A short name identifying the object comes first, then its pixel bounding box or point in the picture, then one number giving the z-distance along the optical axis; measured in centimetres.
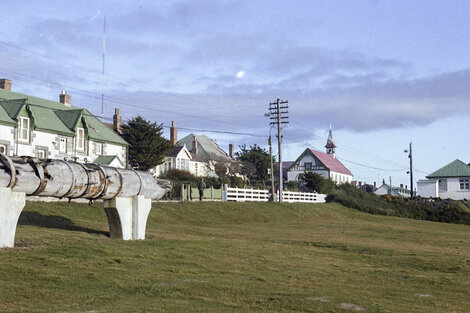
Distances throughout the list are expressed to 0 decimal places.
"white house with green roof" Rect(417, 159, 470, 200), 8025
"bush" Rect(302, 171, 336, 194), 8106
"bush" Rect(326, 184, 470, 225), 5547
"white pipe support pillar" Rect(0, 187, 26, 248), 1440
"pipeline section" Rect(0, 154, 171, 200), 1510
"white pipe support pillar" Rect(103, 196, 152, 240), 1878
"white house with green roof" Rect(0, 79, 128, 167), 4578
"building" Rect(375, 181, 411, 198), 10890
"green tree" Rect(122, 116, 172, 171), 6519
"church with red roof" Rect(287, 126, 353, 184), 11056
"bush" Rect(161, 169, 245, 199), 6198
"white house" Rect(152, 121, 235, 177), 8575
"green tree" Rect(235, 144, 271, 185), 8619
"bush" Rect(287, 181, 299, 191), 7840
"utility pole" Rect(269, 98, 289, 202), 5653
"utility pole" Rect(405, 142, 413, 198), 7469
